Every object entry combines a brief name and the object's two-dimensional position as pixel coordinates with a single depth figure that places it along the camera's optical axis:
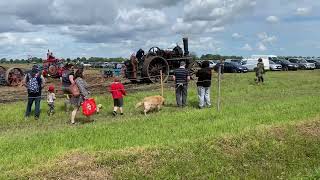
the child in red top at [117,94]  9.14
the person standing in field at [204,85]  9.69
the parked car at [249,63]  27.50
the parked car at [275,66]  28.70
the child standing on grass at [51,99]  9.47
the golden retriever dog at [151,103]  8.99
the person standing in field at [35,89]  9.08
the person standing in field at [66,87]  9.95
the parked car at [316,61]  31.70
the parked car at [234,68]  26.07
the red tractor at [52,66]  18.96
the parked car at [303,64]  30.18
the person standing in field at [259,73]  15.73
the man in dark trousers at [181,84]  9.87
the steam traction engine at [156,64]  14.77
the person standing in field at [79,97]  8.16
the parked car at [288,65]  29.23
